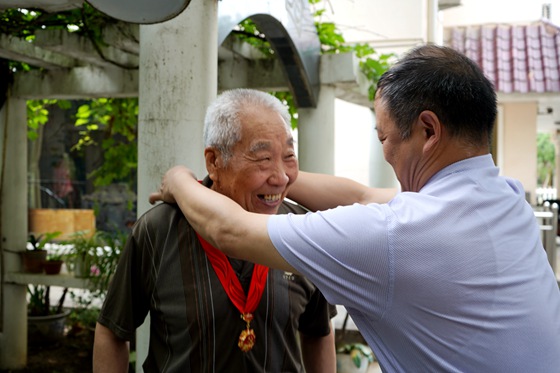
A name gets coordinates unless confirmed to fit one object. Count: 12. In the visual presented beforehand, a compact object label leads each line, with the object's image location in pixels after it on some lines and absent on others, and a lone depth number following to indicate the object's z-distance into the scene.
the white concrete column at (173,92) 2.88
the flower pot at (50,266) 6.14
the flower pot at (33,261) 6.11
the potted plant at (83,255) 6.08
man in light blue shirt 1.43
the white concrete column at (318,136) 5.49
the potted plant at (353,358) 5.69
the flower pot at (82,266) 6.07
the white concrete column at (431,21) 8.29
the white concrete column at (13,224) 6.05
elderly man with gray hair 2.09
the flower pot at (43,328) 7.02
